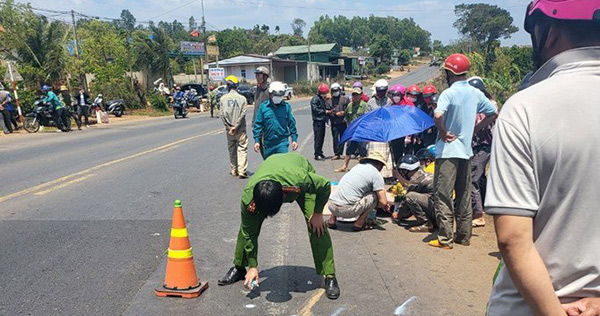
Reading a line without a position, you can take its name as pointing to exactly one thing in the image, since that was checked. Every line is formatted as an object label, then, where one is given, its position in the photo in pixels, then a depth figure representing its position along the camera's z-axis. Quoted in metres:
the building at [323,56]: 72.31
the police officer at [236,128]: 8.70
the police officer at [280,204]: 3.30
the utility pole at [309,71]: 60.03
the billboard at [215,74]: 36.44
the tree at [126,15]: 169.68
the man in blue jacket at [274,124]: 6.86
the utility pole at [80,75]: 26.02
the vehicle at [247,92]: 35.62
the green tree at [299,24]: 142.50
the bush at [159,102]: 30.41
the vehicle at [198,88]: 35.42
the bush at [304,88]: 51.09
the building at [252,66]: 50.69
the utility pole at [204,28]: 35.82
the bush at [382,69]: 84.60
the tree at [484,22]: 77.62
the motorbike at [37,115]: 16.92
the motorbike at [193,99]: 31.65
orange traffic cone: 3.81
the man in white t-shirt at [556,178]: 1.33
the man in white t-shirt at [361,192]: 5.43
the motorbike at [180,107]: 24.98
